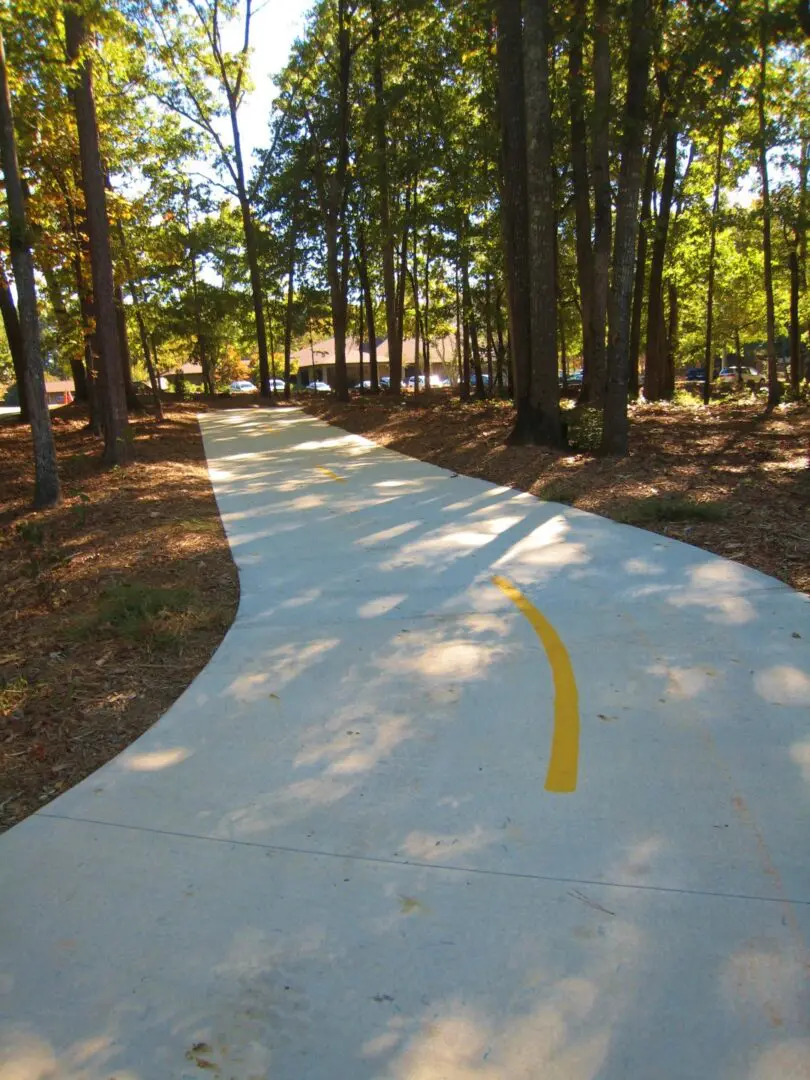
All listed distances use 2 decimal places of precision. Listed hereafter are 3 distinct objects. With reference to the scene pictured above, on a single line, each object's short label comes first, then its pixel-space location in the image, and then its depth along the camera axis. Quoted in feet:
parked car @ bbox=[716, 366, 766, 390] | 131.75
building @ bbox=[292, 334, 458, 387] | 267.59
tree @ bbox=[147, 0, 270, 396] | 95.61
